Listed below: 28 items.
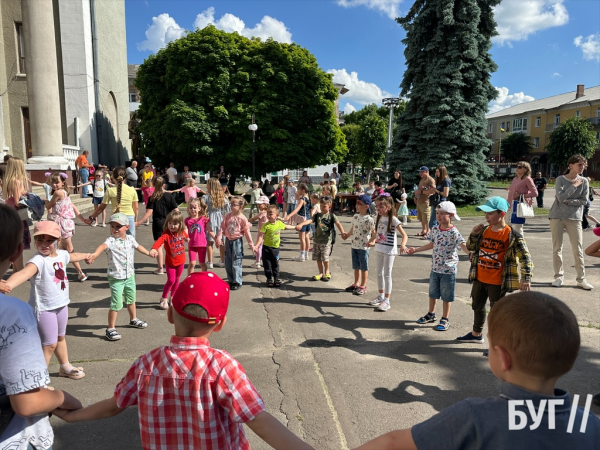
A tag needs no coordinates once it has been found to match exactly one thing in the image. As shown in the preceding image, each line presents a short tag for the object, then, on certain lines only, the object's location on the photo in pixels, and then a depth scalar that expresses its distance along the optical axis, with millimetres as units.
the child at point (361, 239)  7152
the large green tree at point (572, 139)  50906
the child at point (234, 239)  7555
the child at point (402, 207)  15047
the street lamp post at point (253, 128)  23420
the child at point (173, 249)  6488
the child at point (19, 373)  1589
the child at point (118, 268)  5262
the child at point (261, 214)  8805
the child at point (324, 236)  8203
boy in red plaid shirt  1772
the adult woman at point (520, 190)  8617
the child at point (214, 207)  8860
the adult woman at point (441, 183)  11891
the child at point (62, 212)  7766
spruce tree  20062
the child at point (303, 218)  10203
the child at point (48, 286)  3811
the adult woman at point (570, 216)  7527
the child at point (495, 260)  4773
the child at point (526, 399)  1381
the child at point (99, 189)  13715
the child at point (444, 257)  5559
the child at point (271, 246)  7684
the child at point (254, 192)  15439
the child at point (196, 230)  7555
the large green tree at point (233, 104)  25375
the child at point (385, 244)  6516
